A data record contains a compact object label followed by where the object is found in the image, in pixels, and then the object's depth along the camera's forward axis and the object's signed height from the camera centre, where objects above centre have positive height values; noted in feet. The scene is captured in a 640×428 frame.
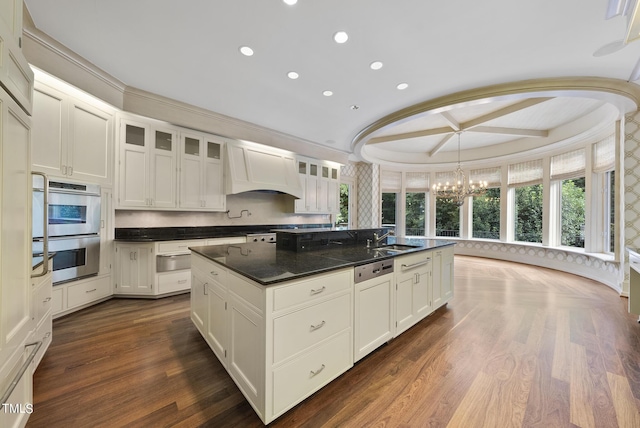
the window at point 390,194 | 25.05 +2.16
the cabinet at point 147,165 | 10.87 +2.25
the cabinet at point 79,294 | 8.63 -3.21
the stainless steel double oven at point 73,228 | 8.46 -0.64
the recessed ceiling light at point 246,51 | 8.15 +5.62
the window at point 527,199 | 18.97 +1.31
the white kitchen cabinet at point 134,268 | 10.74 -2.53
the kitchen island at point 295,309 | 4.47 -2.25
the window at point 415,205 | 25.18 +0.99
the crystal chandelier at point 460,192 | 17.69 +1.74
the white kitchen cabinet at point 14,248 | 2.68 -0.47
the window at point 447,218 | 24.31 -0.37
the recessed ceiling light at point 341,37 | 7.43 +5.59
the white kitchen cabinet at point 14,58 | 2.62 +1.85
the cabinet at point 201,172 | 12.50 +2.20
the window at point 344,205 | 23.27 +0.84
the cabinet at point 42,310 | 5.46 -2.47
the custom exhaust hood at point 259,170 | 13.83 +2.72
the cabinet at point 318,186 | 17.80 +2.14
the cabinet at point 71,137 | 8.15 +2.80
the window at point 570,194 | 15.99 +1.47
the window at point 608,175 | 13.48 +2.41
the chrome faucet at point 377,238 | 9.84 -1.00
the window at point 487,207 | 21.77 +0.72
